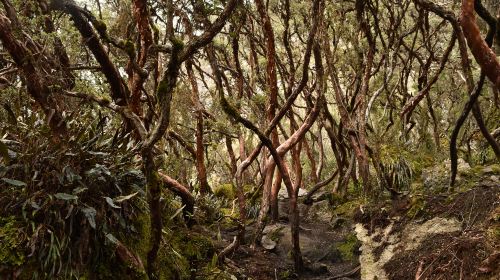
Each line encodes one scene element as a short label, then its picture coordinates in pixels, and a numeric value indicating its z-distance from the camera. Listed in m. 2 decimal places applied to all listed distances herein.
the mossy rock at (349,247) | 7.18
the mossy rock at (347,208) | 9.09
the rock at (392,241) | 5.66
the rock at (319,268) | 6.69
